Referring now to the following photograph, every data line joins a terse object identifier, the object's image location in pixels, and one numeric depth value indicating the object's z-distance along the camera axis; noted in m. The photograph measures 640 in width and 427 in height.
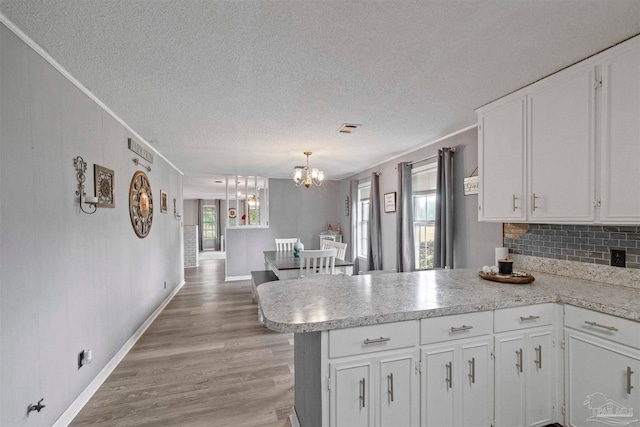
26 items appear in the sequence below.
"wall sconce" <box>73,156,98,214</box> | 2.11
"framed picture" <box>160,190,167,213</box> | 4.45
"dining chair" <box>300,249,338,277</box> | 3.58
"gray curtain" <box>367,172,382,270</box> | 5.18
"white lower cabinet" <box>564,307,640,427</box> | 1.45
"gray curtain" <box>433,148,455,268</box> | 3.35
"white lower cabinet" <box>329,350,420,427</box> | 1.37
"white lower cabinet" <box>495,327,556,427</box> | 1.66
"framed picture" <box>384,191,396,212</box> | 4.77
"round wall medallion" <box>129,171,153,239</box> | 3.20
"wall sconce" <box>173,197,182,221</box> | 5.44
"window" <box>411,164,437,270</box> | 4.05
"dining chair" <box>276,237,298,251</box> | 5.94
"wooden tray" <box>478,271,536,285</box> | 2.03
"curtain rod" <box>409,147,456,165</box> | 3.40
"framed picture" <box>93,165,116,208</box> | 2.37
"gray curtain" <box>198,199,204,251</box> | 12.81
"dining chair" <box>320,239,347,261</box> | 4.53
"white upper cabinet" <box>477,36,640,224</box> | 1.63
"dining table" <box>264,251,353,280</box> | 3.66
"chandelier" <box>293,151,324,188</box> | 4.14
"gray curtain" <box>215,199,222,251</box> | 13.03
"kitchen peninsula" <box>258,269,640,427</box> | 1.38
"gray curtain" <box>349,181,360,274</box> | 6.31
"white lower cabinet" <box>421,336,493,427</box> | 1.51
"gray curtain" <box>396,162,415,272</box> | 4.27
